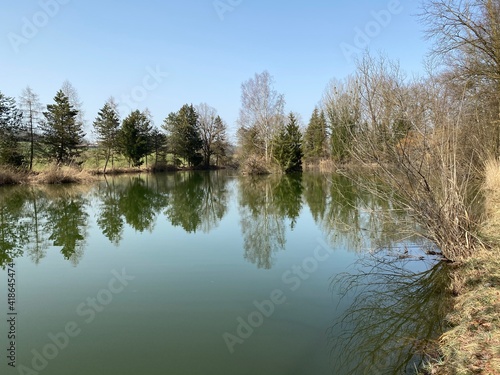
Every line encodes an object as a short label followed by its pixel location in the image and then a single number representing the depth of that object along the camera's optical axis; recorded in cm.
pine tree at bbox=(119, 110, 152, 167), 3475
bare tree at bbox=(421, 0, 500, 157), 973
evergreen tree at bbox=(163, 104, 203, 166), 3934
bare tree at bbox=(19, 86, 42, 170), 2459
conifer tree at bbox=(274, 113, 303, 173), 2958
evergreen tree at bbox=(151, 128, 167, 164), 3804
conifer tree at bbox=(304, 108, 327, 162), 3406
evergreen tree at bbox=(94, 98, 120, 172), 3275
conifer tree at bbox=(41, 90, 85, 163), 2630
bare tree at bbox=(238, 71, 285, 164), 3225
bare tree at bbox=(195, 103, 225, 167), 4297
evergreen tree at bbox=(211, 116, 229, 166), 4294
